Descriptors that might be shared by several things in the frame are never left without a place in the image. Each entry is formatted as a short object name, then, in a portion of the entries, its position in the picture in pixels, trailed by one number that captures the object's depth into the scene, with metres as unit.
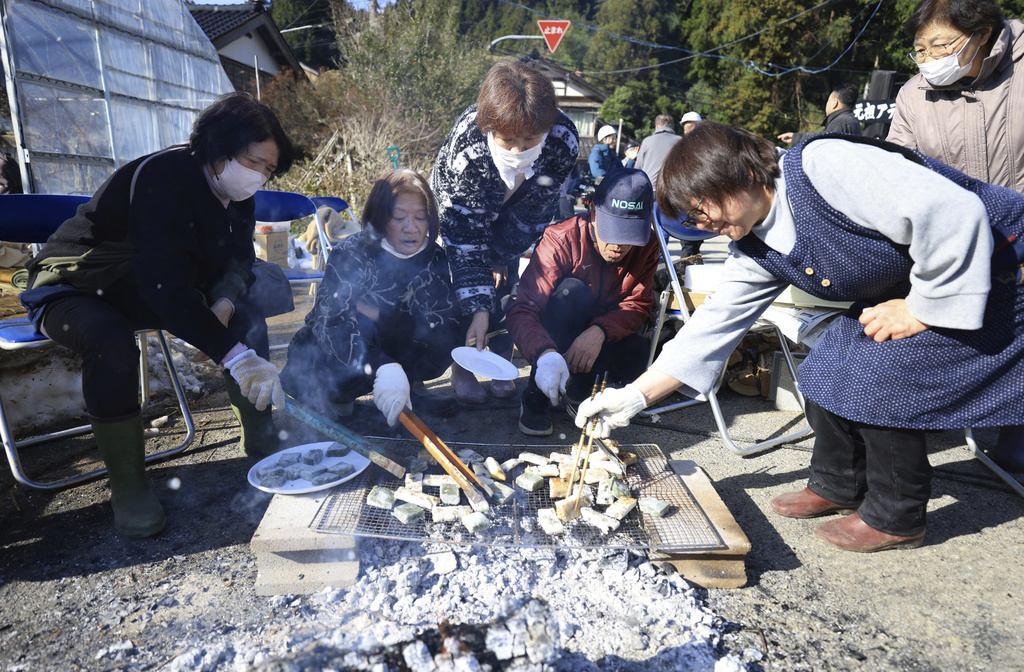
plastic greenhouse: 4.96
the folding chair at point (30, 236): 2.44
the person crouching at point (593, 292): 2.95
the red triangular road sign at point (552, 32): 16.86
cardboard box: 6.46
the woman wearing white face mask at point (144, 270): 2.22
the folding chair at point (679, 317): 2.90
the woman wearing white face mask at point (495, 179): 2.87
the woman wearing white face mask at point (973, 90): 2.45
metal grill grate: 1.94
